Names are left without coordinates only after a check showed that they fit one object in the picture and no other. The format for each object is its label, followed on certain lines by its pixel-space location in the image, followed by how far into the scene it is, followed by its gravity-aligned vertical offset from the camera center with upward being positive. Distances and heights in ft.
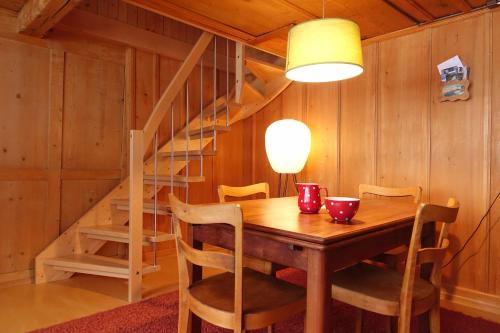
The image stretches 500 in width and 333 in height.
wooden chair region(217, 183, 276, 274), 5.92 -0.64
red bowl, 4.58 -0.55
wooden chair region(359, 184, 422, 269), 6.61 -0.65
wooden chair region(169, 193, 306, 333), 3.94 -1.66
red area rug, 6.66 -3.11
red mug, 5.36 -0.51
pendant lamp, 5.16 +1.82
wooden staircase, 8.09 -0.73
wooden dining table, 3.81 -0.93
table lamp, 10.31 +0.62
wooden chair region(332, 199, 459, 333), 4.31 -1.65
